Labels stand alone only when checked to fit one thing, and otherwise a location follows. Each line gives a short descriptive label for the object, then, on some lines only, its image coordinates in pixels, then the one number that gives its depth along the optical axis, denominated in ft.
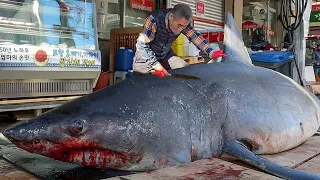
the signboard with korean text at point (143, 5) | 22.83
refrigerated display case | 12.57
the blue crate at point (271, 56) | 14.48
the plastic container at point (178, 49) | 19.25
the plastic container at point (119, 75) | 18.59
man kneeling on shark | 9.20
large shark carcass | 5.79
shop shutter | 27.95
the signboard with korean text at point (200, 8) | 28.11
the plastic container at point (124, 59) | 18.55
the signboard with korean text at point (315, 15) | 31.72
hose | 15.18
